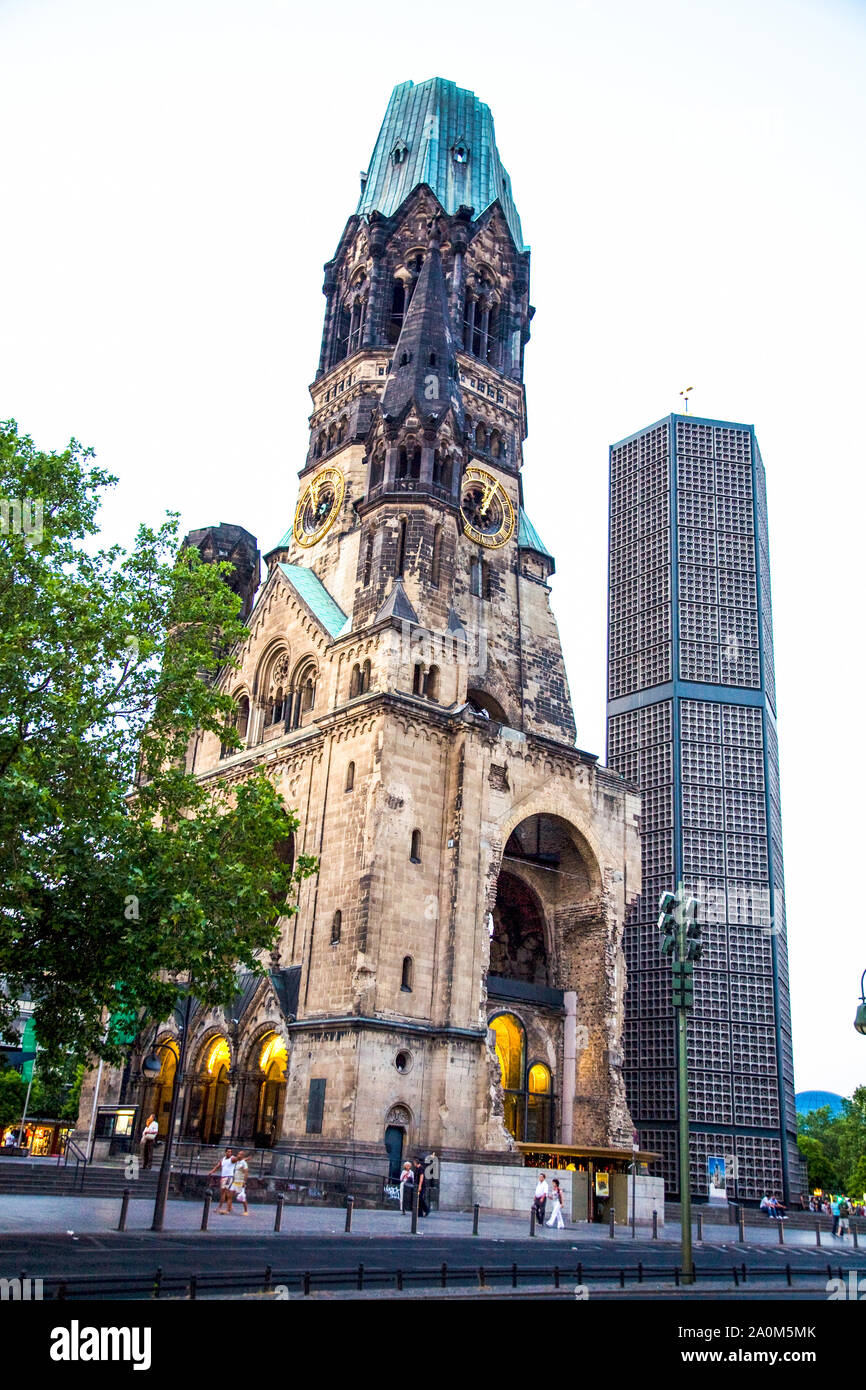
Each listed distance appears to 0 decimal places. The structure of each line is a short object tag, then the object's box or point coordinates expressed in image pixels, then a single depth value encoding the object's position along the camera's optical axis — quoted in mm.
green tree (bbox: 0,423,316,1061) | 21125
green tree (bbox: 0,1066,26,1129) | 71812
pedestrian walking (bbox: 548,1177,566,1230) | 30672
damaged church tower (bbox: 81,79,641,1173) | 38031
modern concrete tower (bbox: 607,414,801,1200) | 54875
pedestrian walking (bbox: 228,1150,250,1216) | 26500
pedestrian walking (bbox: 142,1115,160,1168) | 34825
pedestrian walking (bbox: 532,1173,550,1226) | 30434
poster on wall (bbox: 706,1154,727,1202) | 50500
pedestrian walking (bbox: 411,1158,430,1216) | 31822
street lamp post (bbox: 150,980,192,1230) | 21744
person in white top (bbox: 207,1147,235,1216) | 26938
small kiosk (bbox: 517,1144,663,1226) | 34844
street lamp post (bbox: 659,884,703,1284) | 19500
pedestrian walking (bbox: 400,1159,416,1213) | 31272
